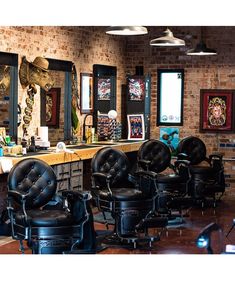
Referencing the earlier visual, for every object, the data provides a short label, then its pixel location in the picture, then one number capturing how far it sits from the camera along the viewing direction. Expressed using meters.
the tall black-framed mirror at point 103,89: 11.23
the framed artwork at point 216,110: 11.83
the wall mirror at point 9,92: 8.65
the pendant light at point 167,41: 9.59
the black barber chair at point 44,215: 6.24
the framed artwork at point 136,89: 11.78
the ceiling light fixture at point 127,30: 8.12
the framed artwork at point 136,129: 11.73
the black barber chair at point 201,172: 10.83
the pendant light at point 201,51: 10.80
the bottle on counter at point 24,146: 8.45
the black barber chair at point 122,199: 7.62
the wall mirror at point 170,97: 12.06
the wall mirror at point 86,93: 10.79
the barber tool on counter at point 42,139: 9.09
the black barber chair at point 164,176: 9.13
